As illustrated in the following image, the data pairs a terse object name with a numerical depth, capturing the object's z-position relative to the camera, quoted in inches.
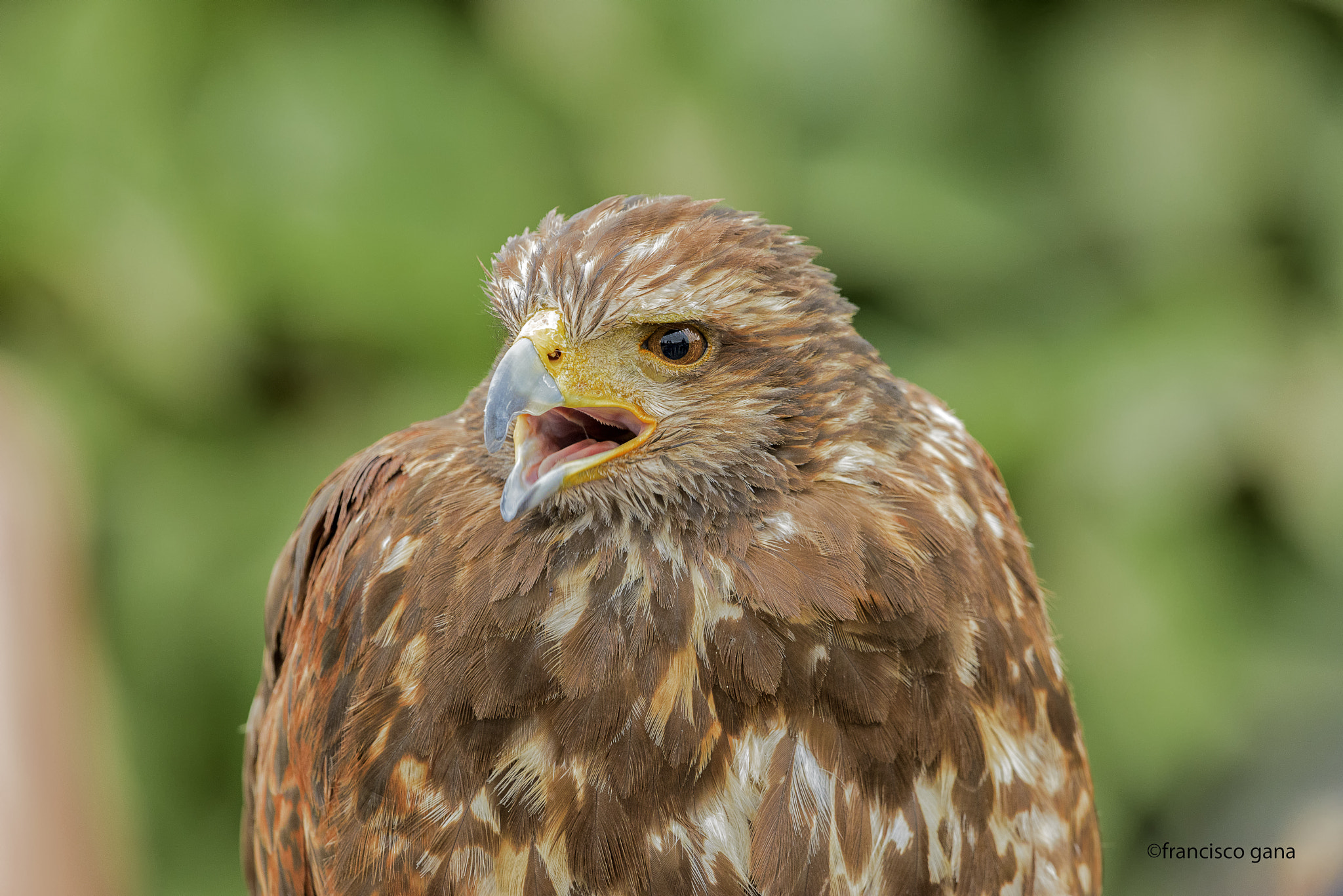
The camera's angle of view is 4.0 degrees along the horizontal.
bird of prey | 150.6
